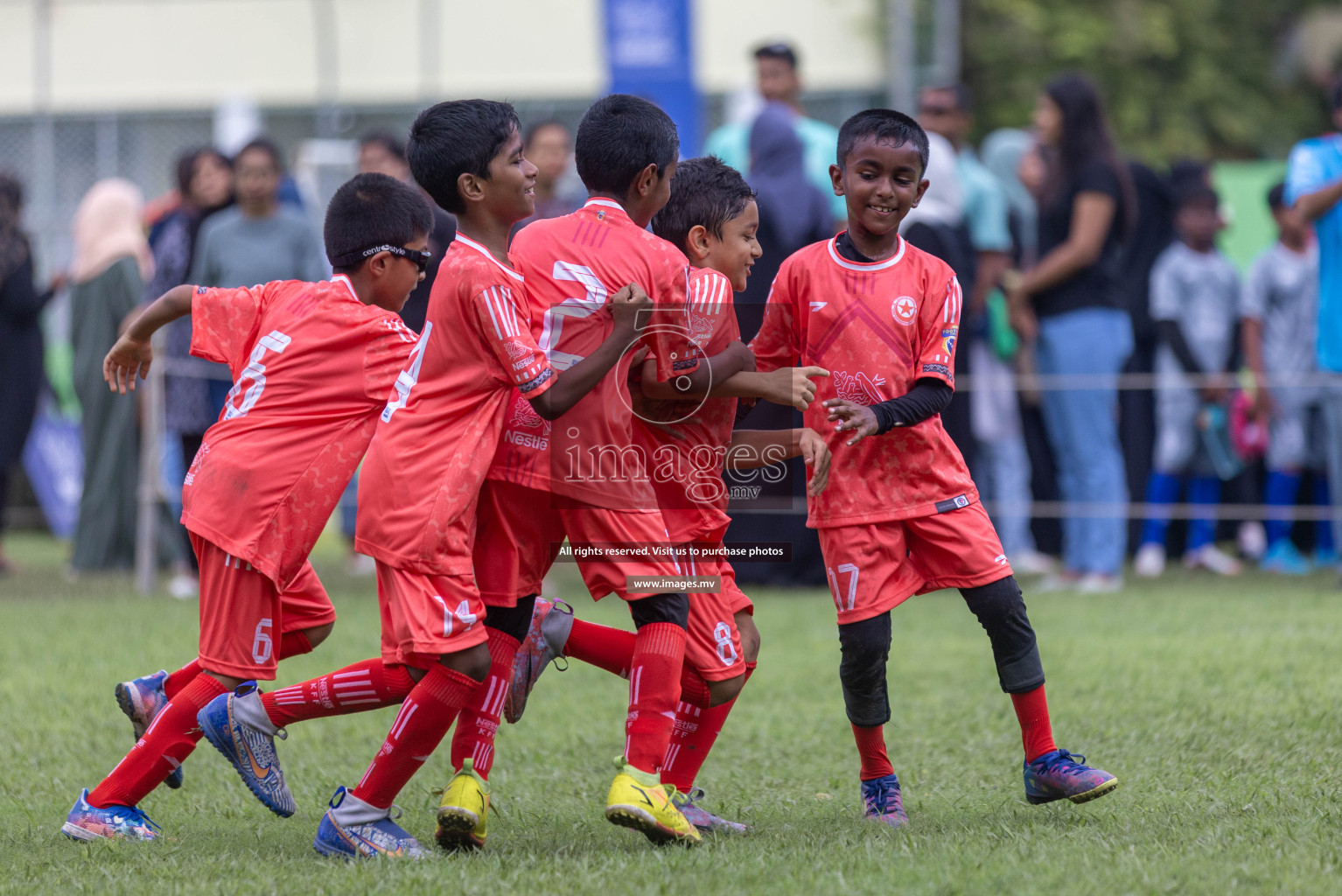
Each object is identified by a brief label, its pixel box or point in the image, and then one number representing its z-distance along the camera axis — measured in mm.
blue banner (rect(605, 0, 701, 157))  20250
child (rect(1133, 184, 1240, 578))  18953
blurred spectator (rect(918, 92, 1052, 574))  17937
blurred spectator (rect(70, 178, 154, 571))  19344
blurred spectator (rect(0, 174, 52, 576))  19891
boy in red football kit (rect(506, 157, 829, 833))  7664
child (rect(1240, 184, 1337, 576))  18359
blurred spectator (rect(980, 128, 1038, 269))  20219
